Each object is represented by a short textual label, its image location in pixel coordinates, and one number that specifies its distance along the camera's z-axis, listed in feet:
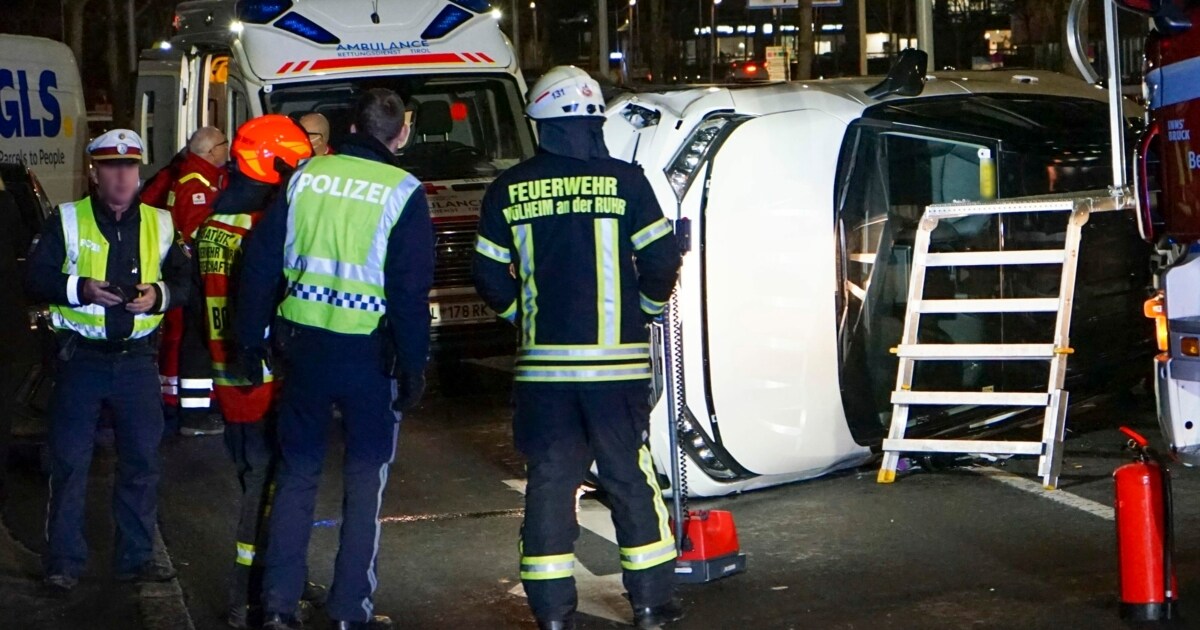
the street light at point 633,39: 187.40
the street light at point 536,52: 181.12
